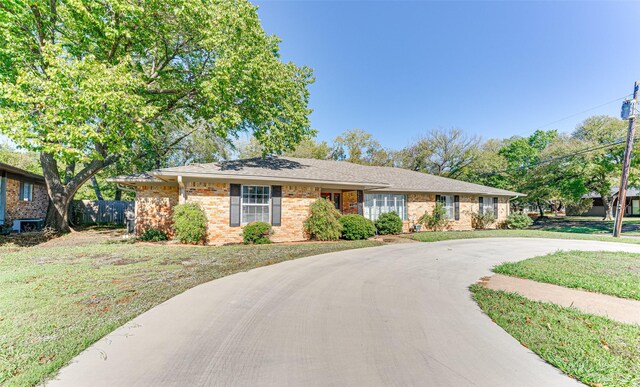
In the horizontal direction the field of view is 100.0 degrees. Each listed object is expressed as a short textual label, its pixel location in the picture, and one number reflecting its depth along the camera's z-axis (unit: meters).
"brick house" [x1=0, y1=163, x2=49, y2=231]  13.66
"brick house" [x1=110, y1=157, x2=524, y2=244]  10.70
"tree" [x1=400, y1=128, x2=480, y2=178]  32.41
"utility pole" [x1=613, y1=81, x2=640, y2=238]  14.33
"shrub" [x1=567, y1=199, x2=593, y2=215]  30.53
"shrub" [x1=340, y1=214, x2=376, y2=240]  12.08
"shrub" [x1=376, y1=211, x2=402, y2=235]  14.02
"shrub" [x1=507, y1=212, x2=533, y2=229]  18.41
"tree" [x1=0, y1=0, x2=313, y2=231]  8.03
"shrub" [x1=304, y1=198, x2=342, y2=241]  11.59
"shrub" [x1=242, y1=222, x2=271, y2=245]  10.62
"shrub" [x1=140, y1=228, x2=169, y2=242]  11.52
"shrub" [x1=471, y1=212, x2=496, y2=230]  17.94
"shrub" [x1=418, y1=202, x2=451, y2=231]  16.23
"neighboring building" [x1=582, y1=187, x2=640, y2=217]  33.12
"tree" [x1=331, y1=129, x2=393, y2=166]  33.59
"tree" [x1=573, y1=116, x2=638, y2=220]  20.91
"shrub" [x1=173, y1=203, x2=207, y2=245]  9.88
